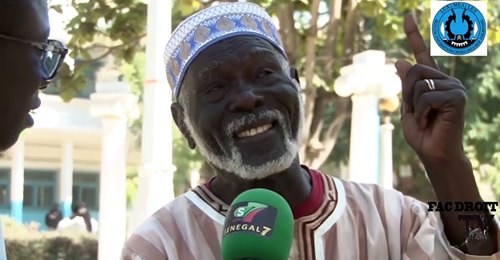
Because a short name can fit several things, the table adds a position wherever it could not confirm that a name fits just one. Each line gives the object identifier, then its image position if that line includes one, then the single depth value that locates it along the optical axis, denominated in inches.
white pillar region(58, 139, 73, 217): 1011.8
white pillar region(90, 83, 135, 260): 374.3
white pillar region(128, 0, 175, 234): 284.7
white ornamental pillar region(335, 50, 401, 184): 306.3
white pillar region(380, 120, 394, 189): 363.9
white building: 1011.9
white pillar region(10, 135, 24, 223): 892.7
